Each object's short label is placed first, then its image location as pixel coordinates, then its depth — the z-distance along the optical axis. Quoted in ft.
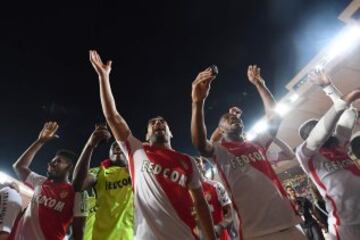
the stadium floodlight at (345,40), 33.76
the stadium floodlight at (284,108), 45.97
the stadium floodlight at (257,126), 53.72
